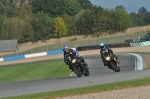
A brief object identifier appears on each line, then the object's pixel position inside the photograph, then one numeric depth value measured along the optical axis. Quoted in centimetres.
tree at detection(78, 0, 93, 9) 16838
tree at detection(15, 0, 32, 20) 13352
